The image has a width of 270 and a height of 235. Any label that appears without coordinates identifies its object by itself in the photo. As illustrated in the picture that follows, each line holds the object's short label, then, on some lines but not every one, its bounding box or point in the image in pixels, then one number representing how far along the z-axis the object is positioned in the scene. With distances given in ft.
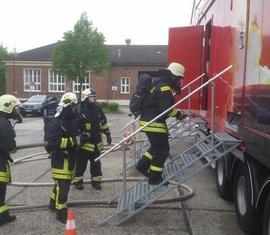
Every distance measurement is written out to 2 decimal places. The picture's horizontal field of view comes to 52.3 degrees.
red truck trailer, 8.73
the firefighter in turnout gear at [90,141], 15.15
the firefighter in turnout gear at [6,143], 11.36
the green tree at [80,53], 79.67
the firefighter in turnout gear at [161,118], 11.91
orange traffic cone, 8.09
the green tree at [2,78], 124.08
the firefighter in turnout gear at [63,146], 11.66
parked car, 60.31
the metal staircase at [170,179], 11.27
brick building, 96.22
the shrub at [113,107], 72.72
